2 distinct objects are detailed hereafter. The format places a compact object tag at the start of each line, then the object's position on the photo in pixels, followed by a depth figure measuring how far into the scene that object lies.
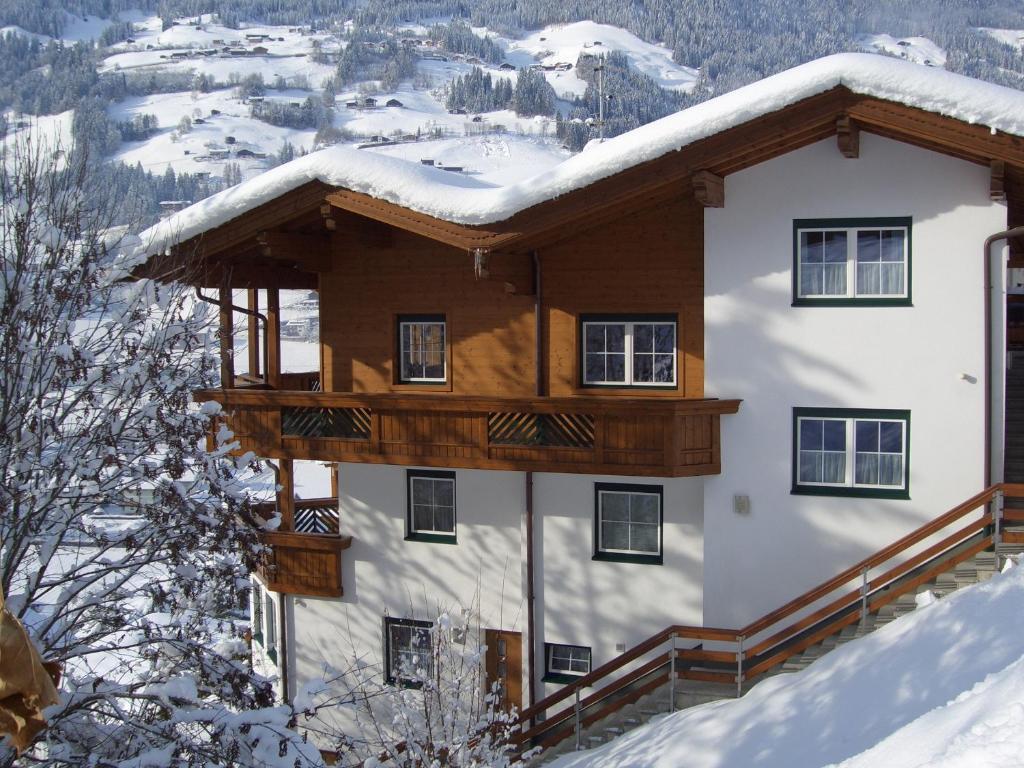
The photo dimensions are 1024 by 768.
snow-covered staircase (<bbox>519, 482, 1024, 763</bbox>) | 13.46
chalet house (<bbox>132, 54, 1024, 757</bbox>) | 14.41
